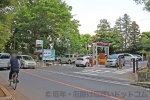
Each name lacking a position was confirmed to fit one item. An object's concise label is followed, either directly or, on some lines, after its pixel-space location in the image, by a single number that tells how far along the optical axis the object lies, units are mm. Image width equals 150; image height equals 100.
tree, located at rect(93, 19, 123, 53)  64312
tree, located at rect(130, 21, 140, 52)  67000
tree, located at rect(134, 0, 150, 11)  17527
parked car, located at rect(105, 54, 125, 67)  29266
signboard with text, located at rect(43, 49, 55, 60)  34094
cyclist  12506
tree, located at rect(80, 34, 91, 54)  78700
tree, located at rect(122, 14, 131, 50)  68312
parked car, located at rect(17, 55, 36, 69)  28406
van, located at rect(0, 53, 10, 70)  24995
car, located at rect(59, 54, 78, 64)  42500
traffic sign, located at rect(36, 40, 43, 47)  33875
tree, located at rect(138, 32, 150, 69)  17781
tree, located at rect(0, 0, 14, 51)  10375
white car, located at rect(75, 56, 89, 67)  32438
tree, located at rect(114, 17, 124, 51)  69812
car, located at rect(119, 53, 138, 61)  44531
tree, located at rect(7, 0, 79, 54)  37562
